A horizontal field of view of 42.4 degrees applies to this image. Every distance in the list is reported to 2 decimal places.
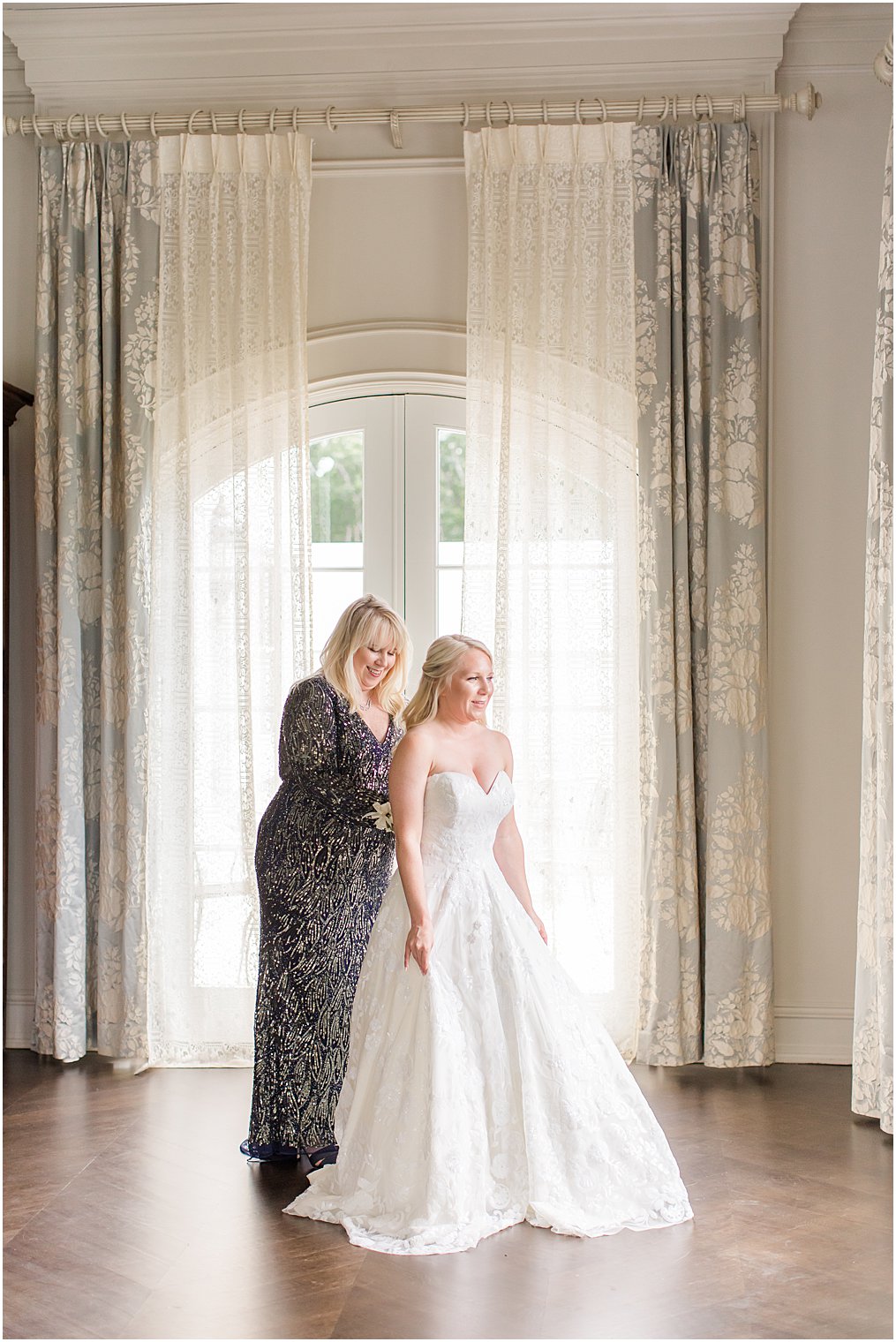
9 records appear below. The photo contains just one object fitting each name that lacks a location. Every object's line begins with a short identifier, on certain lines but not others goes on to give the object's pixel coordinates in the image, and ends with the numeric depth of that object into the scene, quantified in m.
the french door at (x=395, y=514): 4.41
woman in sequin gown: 3.23
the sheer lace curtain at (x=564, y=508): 4.11
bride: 2.71
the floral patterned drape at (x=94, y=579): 4.20
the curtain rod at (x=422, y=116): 4.04
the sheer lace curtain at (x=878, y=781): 3.43
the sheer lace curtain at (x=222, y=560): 4.19
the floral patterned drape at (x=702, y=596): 4.04
